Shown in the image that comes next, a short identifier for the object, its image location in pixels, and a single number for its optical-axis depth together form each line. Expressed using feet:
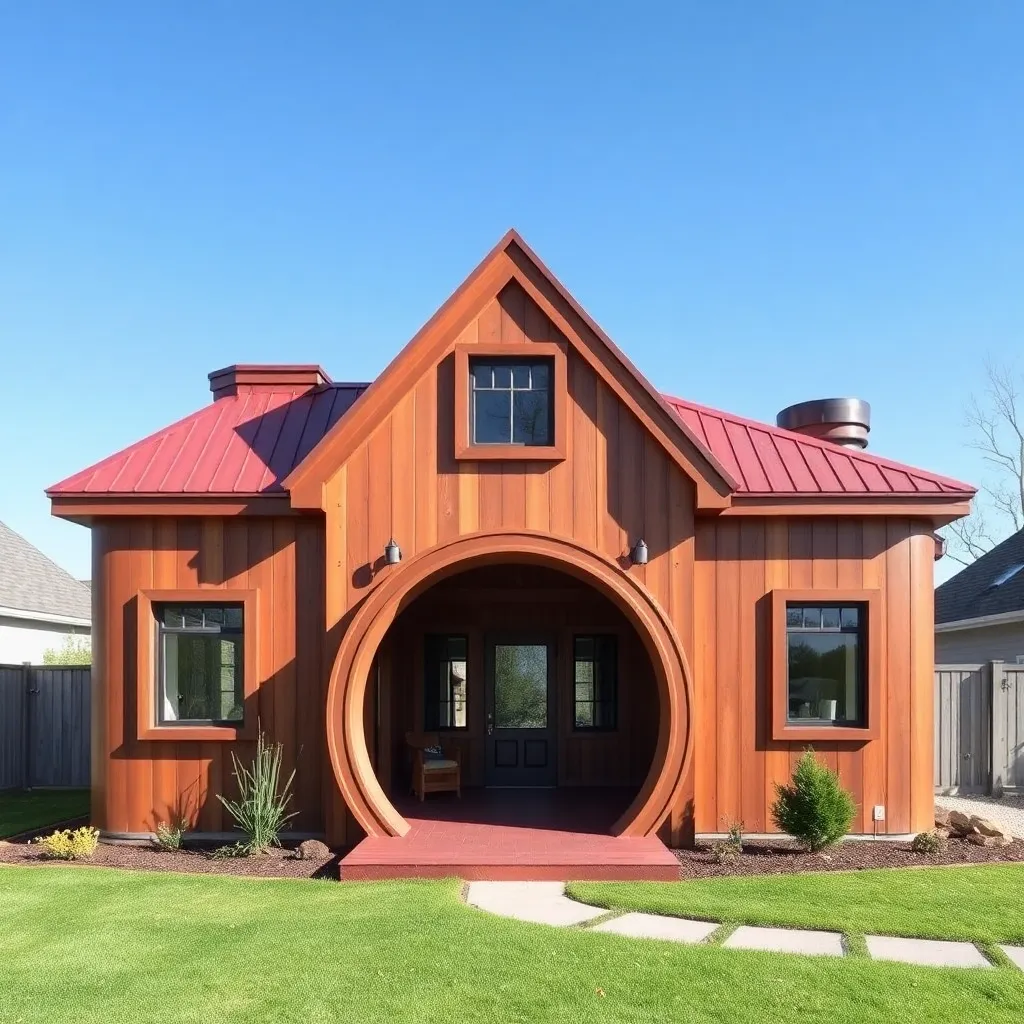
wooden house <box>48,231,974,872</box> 27.96
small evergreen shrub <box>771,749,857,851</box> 26.11
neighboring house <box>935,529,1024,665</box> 52.11
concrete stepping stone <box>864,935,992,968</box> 17.61
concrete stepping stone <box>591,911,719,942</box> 19.04
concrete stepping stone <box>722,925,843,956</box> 18.25
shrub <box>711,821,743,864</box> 26.18
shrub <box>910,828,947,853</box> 26.99
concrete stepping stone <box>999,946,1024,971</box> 17.60
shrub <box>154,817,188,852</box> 28.04
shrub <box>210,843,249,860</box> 26.94
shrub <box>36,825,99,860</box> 26.61
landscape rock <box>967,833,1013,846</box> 28.32
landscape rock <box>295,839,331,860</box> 26.73
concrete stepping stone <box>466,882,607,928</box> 20.76
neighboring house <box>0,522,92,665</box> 54.85
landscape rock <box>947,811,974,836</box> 29.09
